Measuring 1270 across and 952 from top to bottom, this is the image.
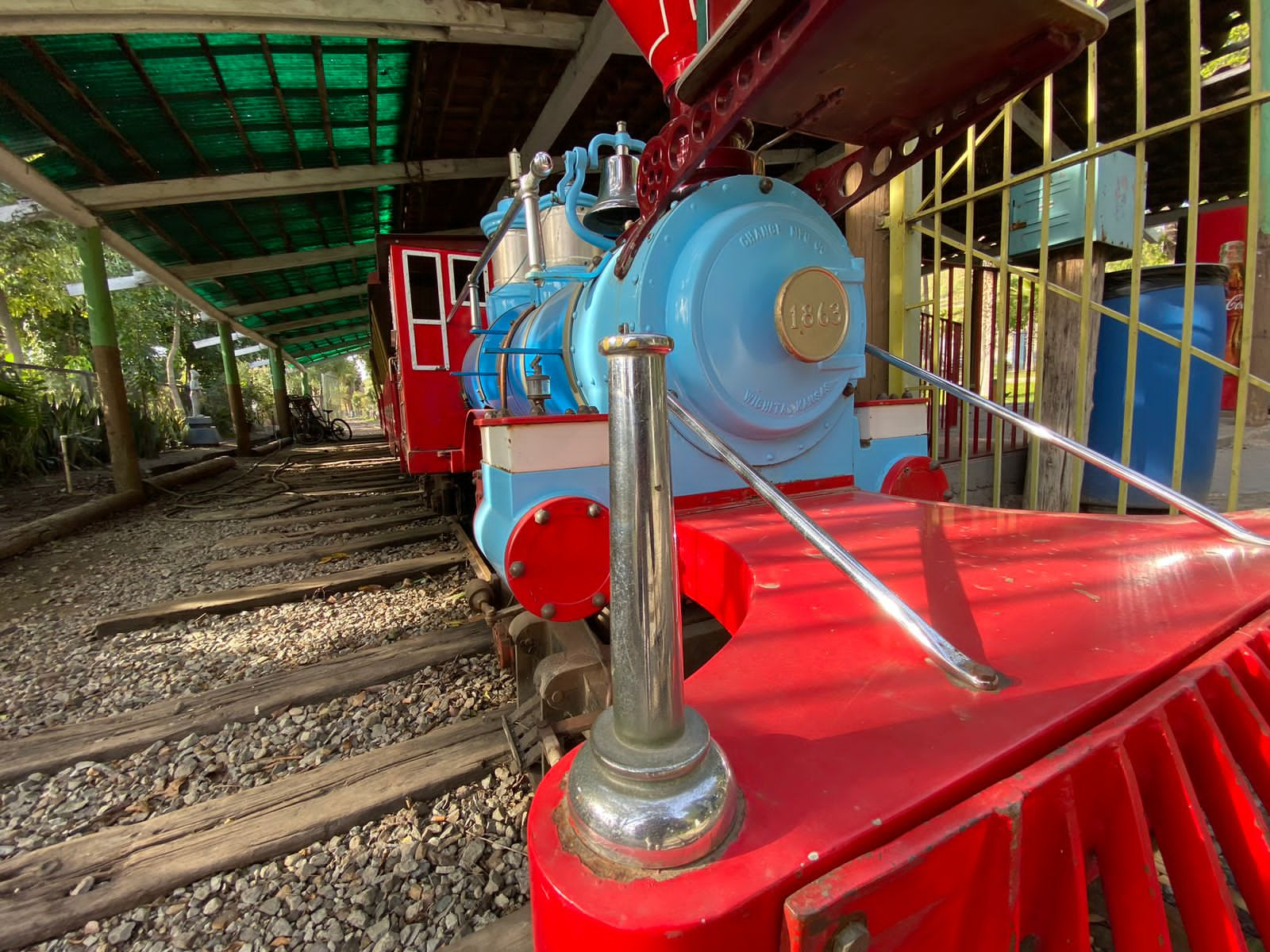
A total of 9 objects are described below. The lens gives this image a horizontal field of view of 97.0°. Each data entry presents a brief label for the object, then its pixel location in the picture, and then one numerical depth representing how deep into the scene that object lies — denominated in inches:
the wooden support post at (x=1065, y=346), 118.6
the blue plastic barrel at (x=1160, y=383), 116.0
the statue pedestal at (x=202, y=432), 593.6
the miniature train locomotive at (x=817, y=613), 21.6
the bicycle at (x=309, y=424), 748.0
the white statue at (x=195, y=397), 827.2
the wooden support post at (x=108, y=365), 259.9
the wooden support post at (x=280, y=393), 685.3
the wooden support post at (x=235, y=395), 501.7
